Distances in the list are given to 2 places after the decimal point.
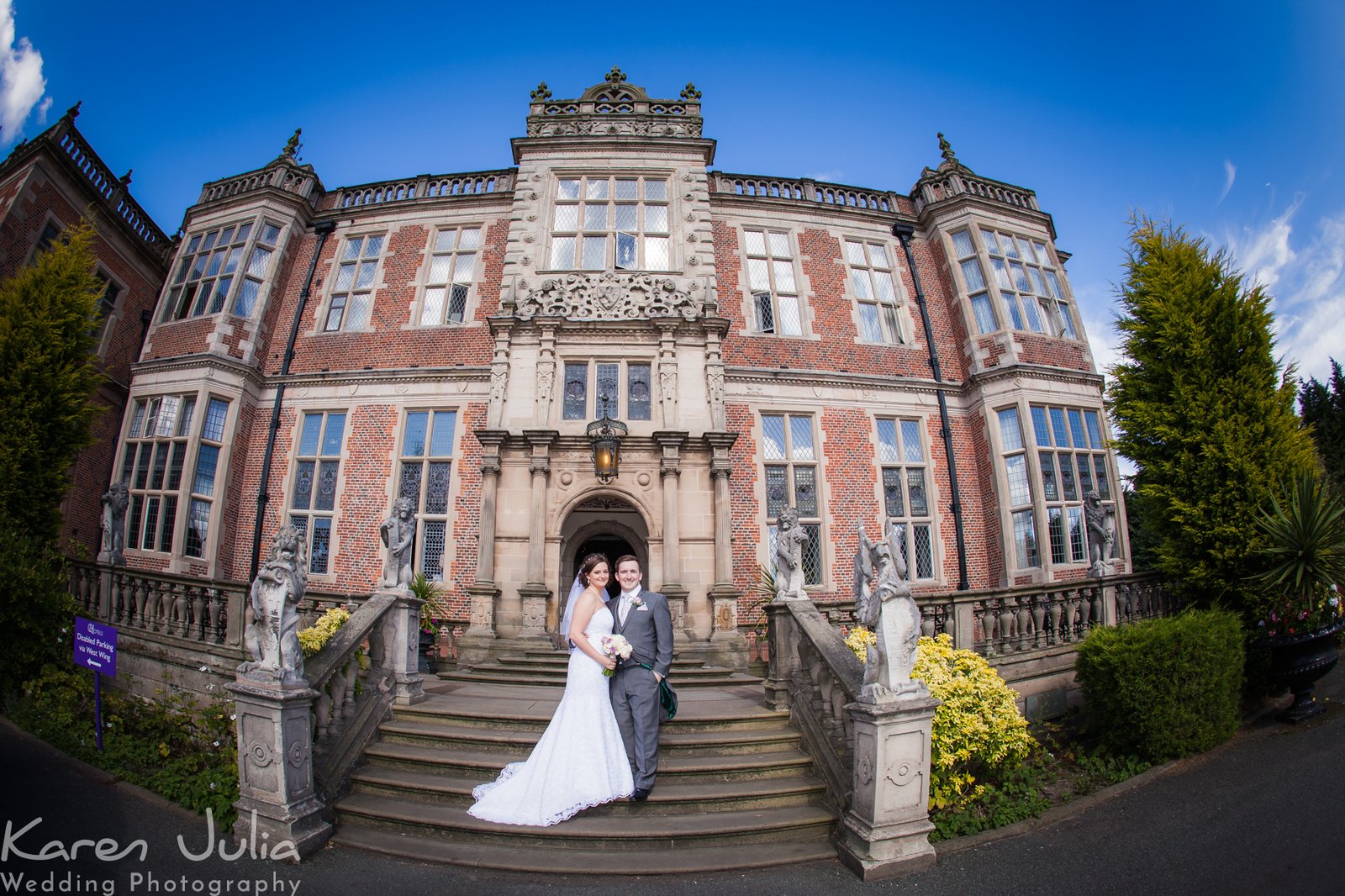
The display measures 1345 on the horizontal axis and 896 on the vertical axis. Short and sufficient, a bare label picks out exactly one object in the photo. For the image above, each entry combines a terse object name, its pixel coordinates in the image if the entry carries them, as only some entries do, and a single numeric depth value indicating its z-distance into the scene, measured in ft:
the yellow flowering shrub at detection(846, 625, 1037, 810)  17.21
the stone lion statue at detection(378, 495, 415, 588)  24.57
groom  16.22
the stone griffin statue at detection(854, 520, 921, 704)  15.71
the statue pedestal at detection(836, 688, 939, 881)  14.37
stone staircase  14.75
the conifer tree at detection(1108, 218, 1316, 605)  26.27
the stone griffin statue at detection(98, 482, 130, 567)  33.12
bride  15.42
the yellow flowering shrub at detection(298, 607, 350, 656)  22.54
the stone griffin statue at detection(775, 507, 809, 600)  24.21
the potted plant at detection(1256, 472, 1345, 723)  23.82
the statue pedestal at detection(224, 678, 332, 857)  15.01
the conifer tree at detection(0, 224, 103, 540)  30.27
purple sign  21.44
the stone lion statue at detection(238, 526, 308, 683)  16.55
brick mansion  36.99
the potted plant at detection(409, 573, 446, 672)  31.90
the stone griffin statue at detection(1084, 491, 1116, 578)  32.17
